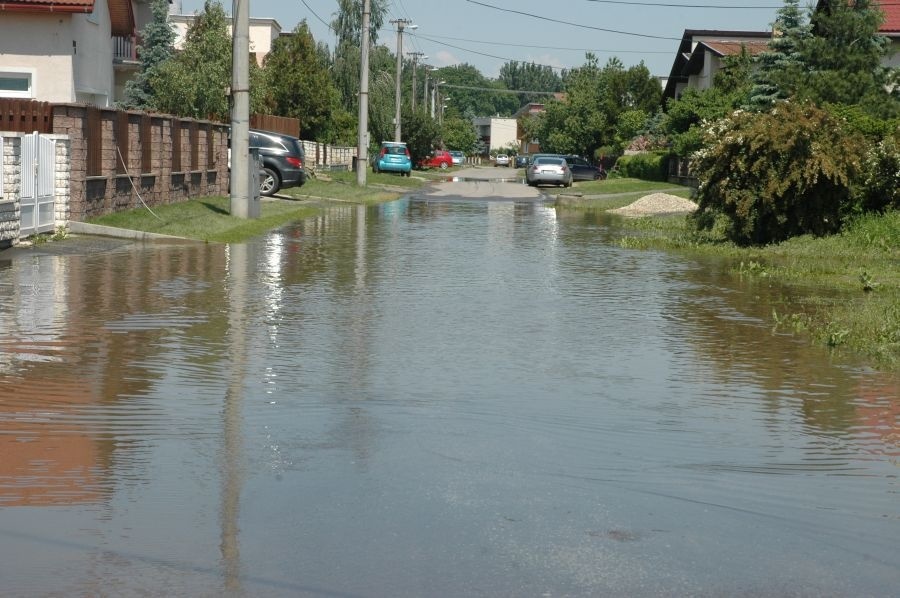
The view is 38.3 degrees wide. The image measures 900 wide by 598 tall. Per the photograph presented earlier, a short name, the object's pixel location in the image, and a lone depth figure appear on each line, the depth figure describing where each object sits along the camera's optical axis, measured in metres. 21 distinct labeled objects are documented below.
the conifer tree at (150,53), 53.72
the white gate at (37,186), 19.52
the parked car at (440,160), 95.19
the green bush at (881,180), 23.27
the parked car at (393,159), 65.94
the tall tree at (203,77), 48.16
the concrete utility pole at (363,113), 48.66
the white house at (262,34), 86.31
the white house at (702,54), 61.97
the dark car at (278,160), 35.00
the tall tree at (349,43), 85.06
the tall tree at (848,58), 38.56
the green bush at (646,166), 57.69
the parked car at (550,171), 58.22
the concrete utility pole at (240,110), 26.02
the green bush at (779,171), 21.97
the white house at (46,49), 34.50
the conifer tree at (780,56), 42.84
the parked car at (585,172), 68.31
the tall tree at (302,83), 67.25
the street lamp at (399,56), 76.11
